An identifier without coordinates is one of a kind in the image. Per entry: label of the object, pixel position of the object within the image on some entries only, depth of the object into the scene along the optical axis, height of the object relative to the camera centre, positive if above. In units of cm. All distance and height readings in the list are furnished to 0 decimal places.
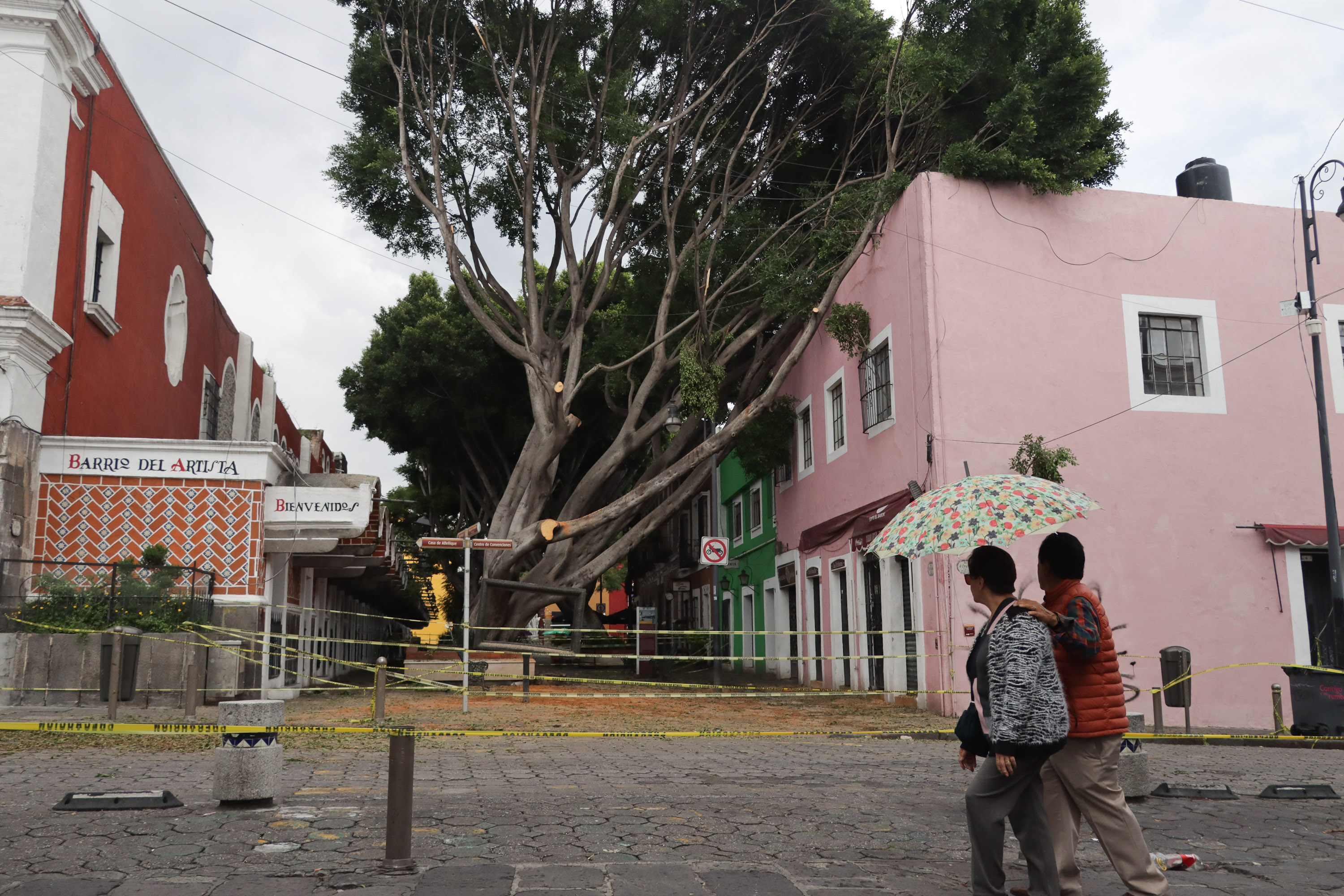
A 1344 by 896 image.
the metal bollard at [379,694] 1258 -90
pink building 1552 +319
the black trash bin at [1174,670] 1316 -71
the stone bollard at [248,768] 639 -89
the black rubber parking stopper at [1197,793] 757 -127
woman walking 423 -50
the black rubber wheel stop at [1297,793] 758 -128
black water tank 1838 +735
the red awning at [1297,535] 1569 +111
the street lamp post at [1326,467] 1380 +192
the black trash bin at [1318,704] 1223 -105
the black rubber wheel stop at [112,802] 625 -107
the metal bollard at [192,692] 1144 -77
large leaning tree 1928 +880
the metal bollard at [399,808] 484 -86
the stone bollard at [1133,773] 723 -108
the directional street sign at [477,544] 1480 +103
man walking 432 -52
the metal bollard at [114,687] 1070 -67
